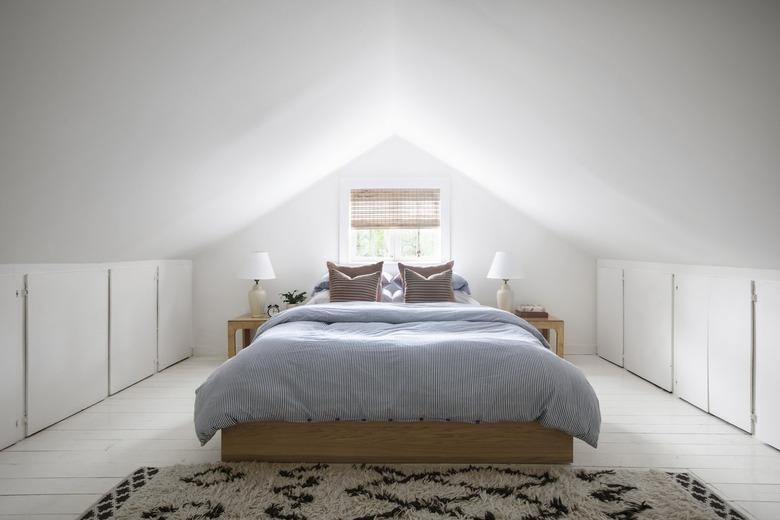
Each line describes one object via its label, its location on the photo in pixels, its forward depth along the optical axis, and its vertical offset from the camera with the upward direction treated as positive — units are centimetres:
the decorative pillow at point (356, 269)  440 -9
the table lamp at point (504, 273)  450 -12
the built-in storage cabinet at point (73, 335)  259 -50
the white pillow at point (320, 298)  419 -34
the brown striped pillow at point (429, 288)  418 -24
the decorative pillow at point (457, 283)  455 -22
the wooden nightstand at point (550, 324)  424 -55
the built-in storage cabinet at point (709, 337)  262 -49
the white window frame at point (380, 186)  499 +65
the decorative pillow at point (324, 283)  452 -22
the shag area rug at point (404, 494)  186 -95
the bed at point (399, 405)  222 -66
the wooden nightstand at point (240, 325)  423 -58
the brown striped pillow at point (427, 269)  446 -8
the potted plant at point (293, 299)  467 -38
